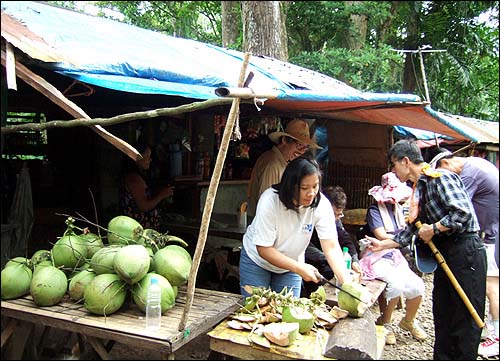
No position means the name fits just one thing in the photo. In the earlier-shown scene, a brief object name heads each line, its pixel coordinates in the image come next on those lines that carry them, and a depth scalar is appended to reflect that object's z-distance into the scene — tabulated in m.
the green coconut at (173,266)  2.56
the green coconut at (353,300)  2.48
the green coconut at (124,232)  2.76
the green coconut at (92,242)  2.79
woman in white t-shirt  2.75
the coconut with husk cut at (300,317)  2.35
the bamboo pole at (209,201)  2.05
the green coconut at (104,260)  2.52
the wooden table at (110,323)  2.15
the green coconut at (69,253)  2.71
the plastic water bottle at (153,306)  2.25
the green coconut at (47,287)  2.42
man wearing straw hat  4.09
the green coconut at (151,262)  2.61
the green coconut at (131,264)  2.37
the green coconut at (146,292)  2.40
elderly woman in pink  4.05
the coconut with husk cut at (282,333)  2.18
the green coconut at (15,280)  2.46
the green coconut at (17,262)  2.59
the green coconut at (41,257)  2.69
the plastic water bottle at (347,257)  3.76
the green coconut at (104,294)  2.33
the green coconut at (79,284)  2.51
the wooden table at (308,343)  2.12
